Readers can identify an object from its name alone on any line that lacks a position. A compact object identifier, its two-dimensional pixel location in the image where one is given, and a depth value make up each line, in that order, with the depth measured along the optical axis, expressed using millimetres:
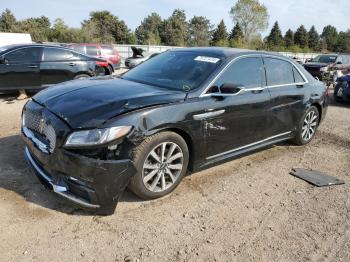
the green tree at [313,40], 81575
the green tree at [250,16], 68125
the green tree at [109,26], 60016
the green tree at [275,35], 78488
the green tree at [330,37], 85688
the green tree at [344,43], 82188
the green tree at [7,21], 57694
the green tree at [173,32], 70562
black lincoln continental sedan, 3309
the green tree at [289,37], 78625
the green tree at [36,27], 47644
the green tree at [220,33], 74062
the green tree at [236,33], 69288
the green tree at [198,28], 82750
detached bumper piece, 4742
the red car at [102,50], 16620
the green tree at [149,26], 75500
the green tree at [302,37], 79062
